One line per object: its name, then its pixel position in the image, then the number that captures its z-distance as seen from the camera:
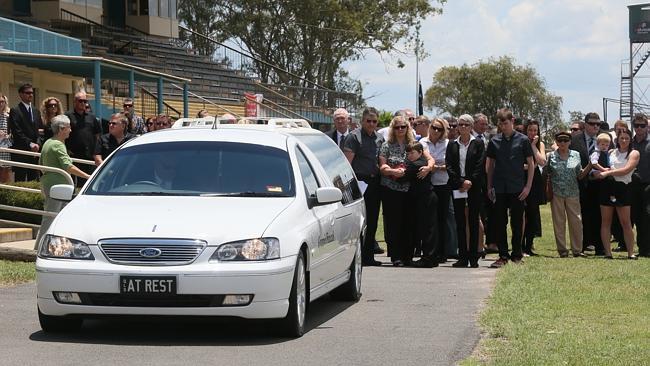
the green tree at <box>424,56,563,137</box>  121.38
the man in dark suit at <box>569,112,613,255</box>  20.14
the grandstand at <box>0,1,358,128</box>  44.16
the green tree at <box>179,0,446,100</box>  69.50
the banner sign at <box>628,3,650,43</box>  119.38
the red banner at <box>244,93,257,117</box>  49.31
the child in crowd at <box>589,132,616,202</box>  19.69
